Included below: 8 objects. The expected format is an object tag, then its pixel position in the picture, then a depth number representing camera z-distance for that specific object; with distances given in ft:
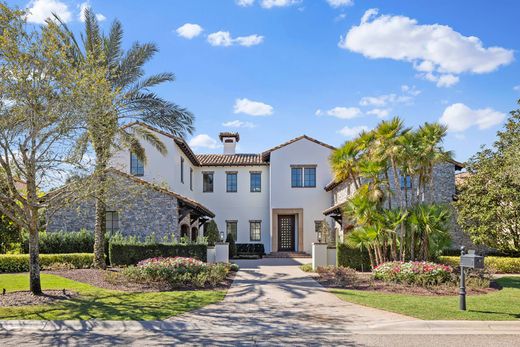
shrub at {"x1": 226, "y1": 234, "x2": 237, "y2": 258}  93.66
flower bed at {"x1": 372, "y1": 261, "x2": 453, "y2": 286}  47.55
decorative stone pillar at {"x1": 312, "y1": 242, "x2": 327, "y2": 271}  65.98
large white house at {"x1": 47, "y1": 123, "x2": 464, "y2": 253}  87.86
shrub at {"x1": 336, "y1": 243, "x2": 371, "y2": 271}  63.67
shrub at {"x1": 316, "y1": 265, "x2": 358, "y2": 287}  50.36
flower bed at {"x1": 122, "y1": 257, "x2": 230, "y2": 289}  46.96
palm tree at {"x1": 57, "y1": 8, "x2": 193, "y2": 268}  59.93
